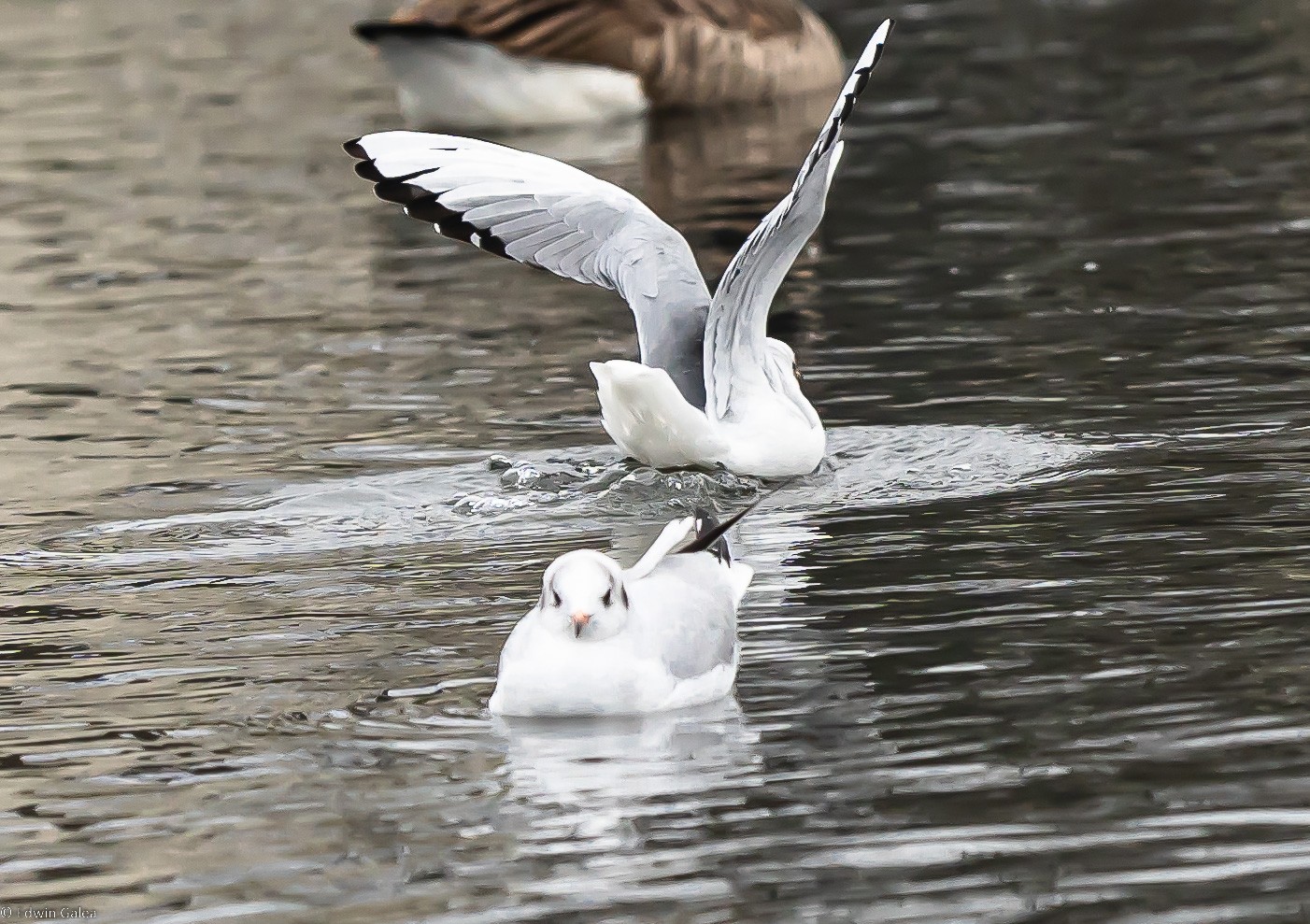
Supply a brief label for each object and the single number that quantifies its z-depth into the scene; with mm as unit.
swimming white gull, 14492
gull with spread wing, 19656
